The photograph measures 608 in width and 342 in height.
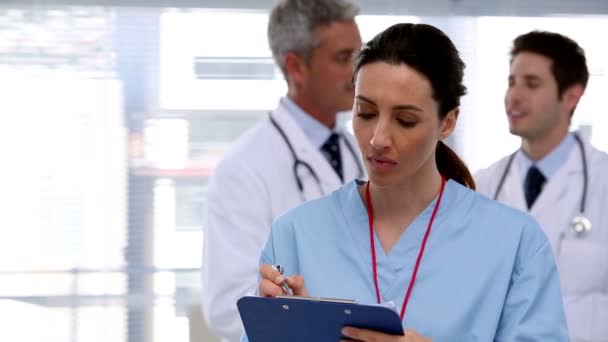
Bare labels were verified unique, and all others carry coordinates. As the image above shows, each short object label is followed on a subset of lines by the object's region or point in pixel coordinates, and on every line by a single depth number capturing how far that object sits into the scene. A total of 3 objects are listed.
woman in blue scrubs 2.54
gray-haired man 3.91
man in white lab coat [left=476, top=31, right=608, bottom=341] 4.33
